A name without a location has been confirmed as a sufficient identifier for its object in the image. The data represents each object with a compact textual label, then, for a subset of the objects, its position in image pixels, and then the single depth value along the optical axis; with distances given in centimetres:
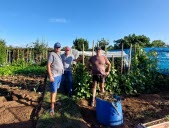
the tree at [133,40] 1730
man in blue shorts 281
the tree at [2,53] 924
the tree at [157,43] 1618
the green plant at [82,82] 360
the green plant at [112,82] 391
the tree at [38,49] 1198
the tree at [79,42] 1829
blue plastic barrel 271
